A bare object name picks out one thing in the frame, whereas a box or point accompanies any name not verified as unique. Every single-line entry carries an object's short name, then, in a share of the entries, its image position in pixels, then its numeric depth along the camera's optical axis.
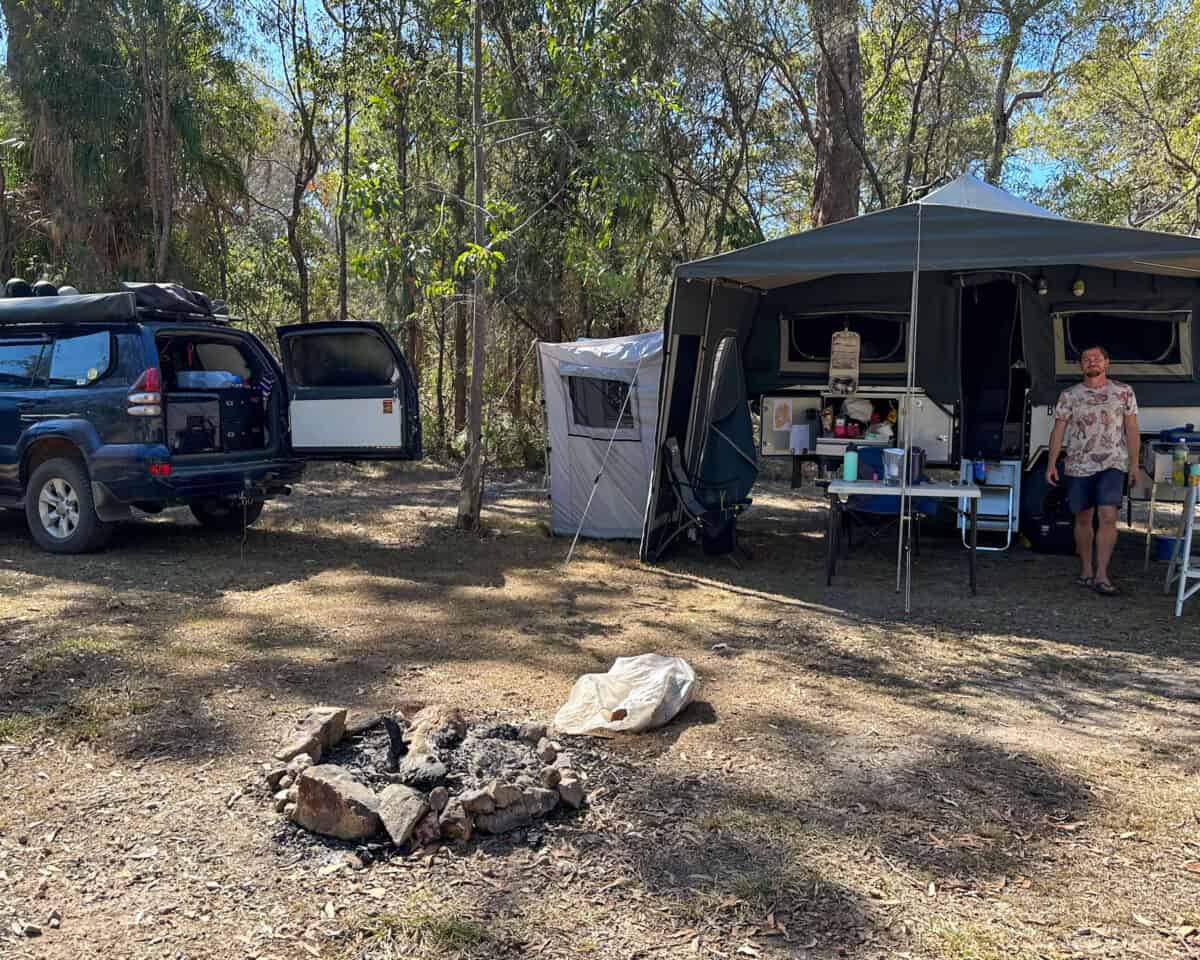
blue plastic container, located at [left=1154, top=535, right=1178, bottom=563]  7.94
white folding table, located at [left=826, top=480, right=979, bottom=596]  6.71
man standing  6.91
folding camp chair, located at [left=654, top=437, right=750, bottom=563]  7.94
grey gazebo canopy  6.39
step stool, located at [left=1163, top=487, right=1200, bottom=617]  6.30
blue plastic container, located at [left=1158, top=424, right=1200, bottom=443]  7.64
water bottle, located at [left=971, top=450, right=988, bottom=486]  8.35
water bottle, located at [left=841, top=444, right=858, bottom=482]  7.33
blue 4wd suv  7.09
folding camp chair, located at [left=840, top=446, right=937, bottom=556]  7.39
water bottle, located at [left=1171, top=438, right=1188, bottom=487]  7.05
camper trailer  7.96
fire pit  3.29
